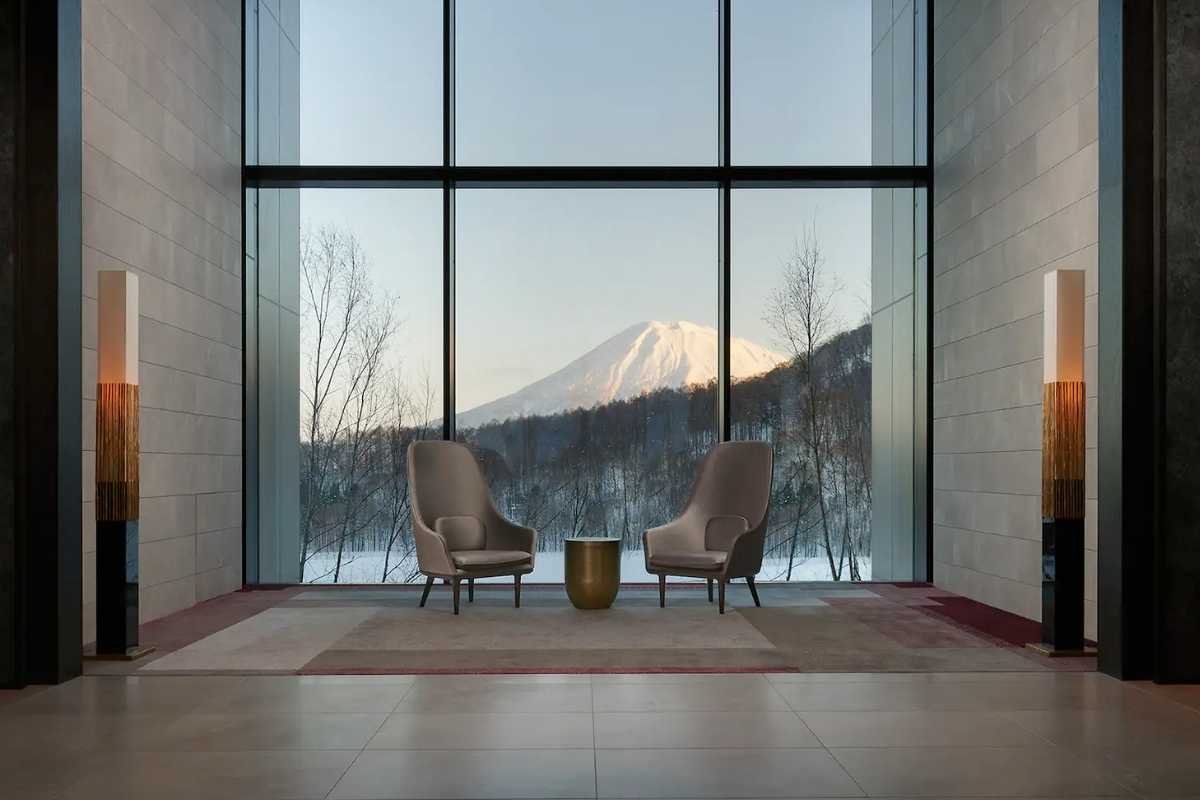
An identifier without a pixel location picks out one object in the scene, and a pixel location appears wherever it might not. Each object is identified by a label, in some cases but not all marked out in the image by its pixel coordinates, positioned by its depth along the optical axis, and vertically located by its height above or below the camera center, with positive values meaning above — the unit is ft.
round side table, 18.89 -2.87
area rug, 14.02 -3.50
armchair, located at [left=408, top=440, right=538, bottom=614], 19.04 -2.03
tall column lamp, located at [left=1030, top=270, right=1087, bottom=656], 14.60 -0.68
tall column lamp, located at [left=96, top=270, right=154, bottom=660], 14.42 -0.78
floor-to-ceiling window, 23.21 +3.07
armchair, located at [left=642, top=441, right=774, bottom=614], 19.19 -2.04
